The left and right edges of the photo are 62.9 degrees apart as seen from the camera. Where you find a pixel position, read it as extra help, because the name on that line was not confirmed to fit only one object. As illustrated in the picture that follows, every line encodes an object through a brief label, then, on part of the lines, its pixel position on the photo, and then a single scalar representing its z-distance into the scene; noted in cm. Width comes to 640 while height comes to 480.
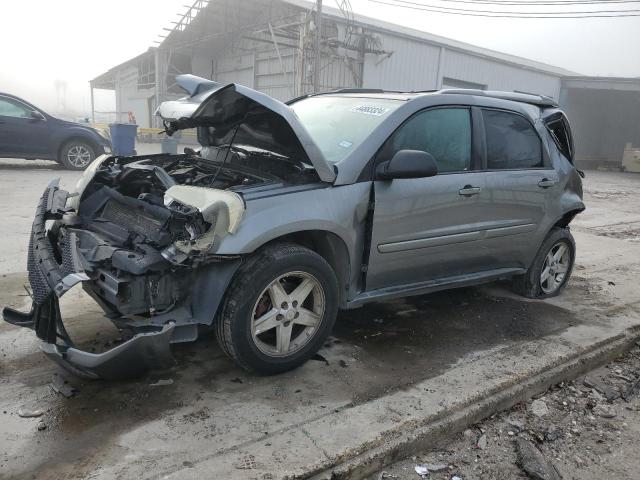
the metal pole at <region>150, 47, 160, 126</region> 2395
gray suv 276
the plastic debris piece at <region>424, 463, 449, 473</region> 257
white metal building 1825
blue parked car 1073
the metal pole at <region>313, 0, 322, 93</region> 1543
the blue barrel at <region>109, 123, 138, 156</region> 1118
